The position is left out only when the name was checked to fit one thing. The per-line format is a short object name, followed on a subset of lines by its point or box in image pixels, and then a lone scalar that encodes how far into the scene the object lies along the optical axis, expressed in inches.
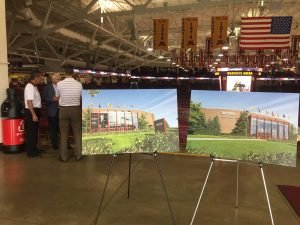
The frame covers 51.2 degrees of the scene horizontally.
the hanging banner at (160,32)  410.4
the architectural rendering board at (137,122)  142.6
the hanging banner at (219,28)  389.4
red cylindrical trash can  244.5
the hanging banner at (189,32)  395.2
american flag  360.8
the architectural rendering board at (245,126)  119.1
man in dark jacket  251.1
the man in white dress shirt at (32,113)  227.8
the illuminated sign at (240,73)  661.3
